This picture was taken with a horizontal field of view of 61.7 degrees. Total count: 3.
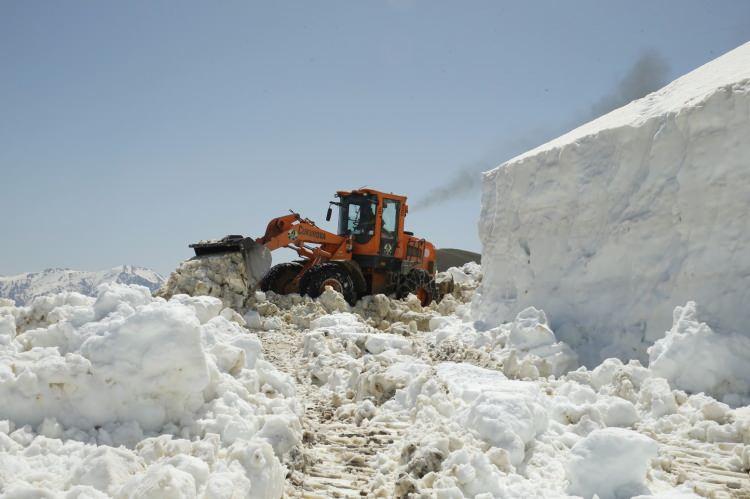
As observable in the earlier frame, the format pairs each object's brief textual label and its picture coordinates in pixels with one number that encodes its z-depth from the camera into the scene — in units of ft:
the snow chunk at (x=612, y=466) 11.10
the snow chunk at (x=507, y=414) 12.75
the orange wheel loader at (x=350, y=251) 41.98
